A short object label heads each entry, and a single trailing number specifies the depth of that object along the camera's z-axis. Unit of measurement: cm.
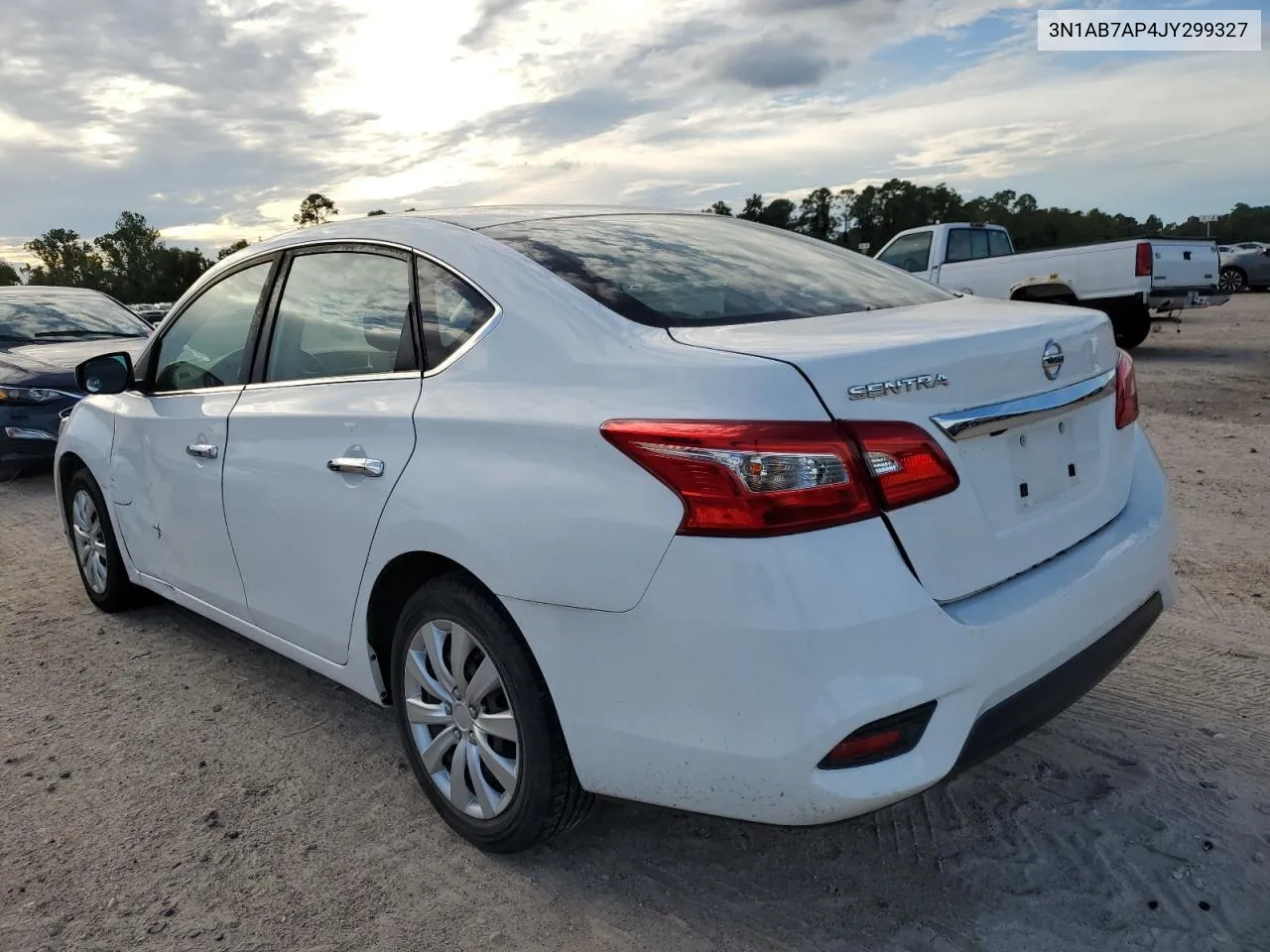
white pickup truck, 1179
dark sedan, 790
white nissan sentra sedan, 192
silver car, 2678
